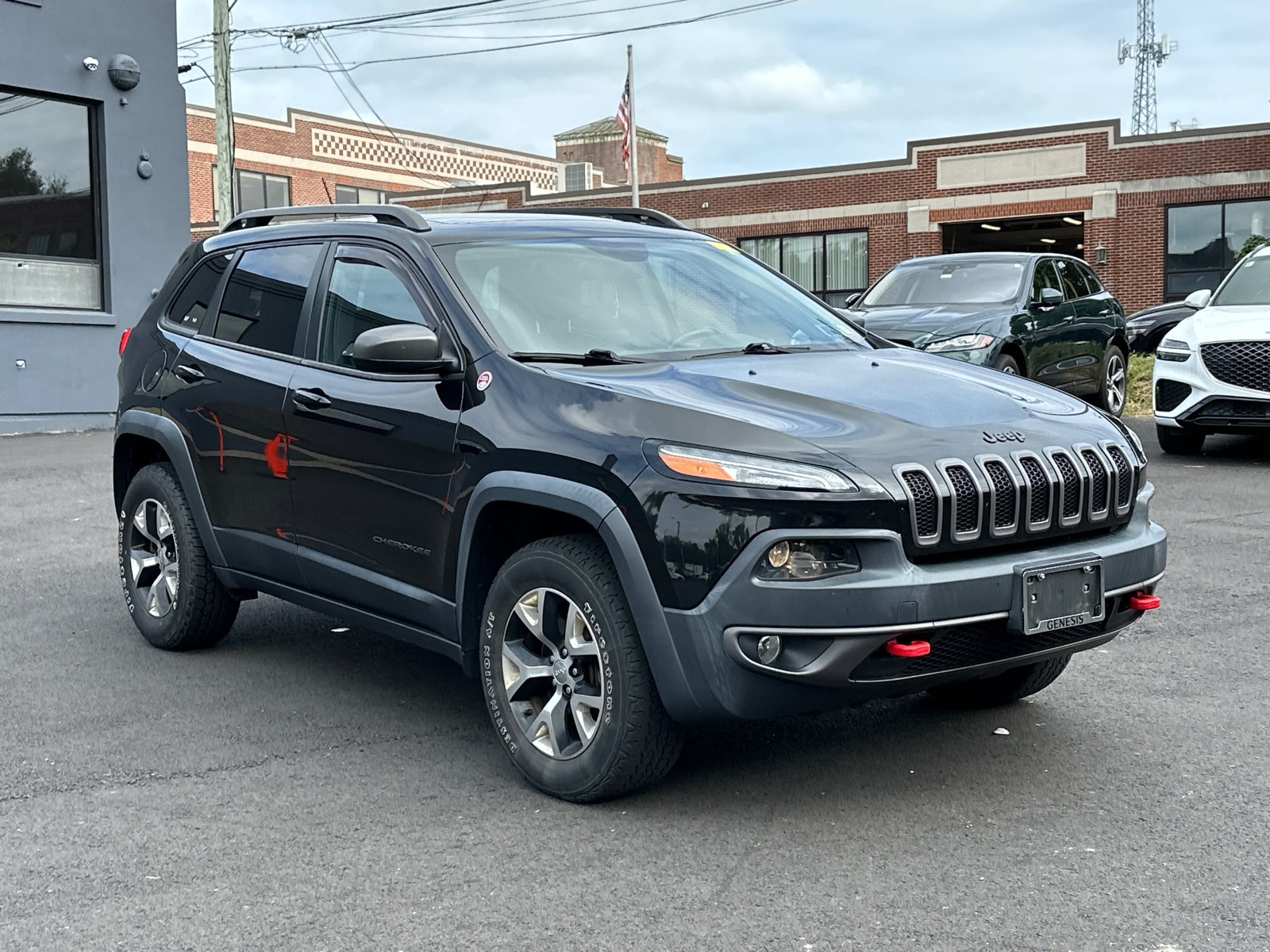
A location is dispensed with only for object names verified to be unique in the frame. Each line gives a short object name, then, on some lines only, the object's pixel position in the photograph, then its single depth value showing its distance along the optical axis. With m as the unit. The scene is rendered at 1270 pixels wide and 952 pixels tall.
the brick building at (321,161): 44.97
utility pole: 20.05
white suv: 11.40
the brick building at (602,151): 57.41
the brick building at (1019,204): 32.16
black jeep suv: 3.79
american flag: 36.43
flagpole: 36.16
